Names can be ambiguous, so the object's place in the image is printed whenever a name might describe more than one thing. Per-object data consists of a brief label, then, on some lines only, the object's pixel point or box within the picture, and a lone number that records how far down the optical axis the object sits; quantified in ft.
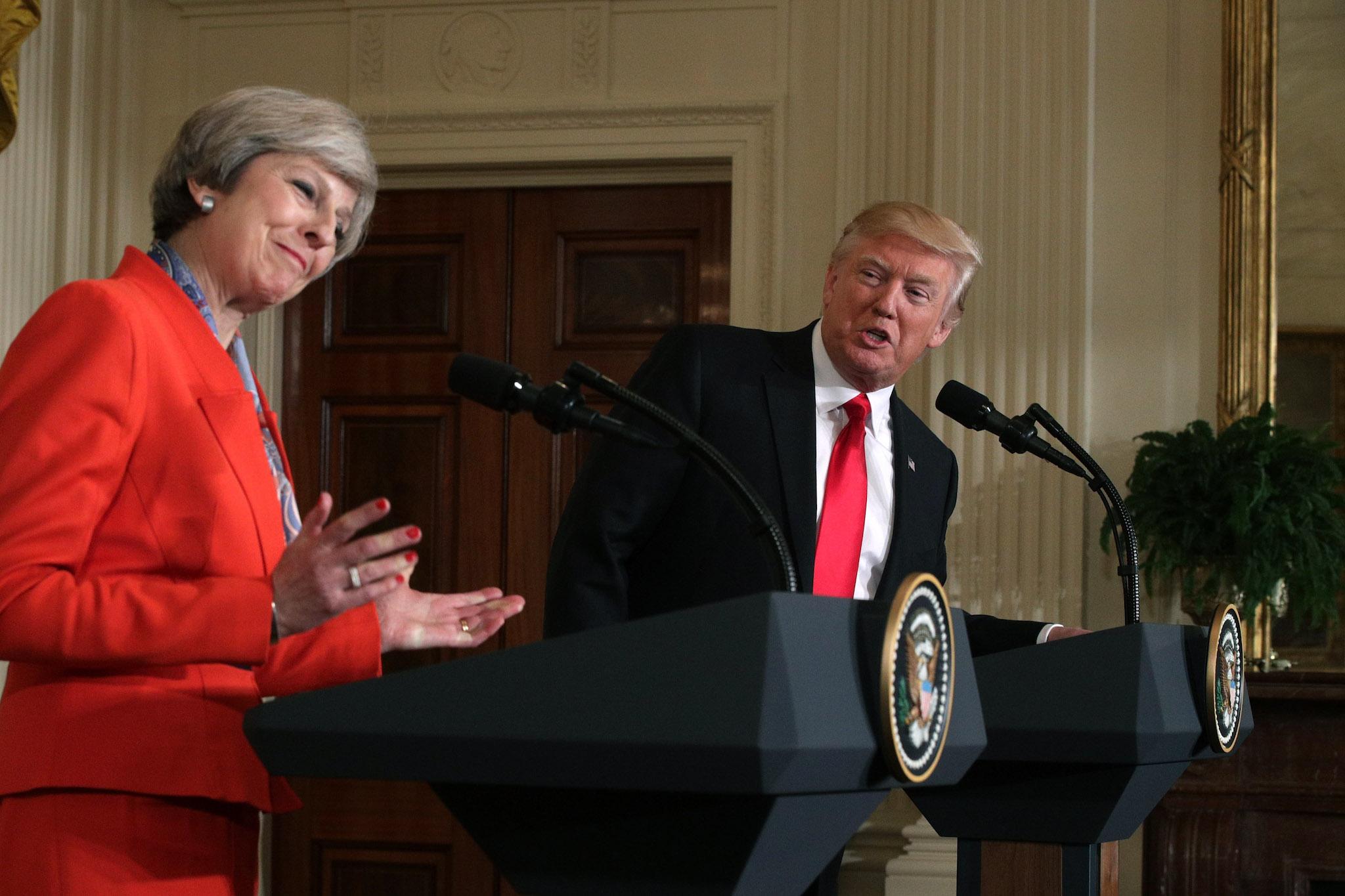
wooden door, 32.45
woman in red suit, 8.30
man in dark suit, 14.93
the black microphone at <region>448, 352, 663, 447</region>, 8.96
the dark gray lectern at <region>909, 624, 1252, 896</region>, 12.87
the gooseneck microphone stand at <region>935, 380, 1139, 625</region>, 14.56
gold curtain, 28.53
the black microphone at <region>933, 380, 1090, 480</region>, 14.52
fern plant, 26.13
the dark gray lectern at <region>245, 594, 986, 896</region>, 7.20
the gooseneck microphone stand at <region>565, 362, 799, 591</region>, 9.14
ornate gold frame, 29.07
